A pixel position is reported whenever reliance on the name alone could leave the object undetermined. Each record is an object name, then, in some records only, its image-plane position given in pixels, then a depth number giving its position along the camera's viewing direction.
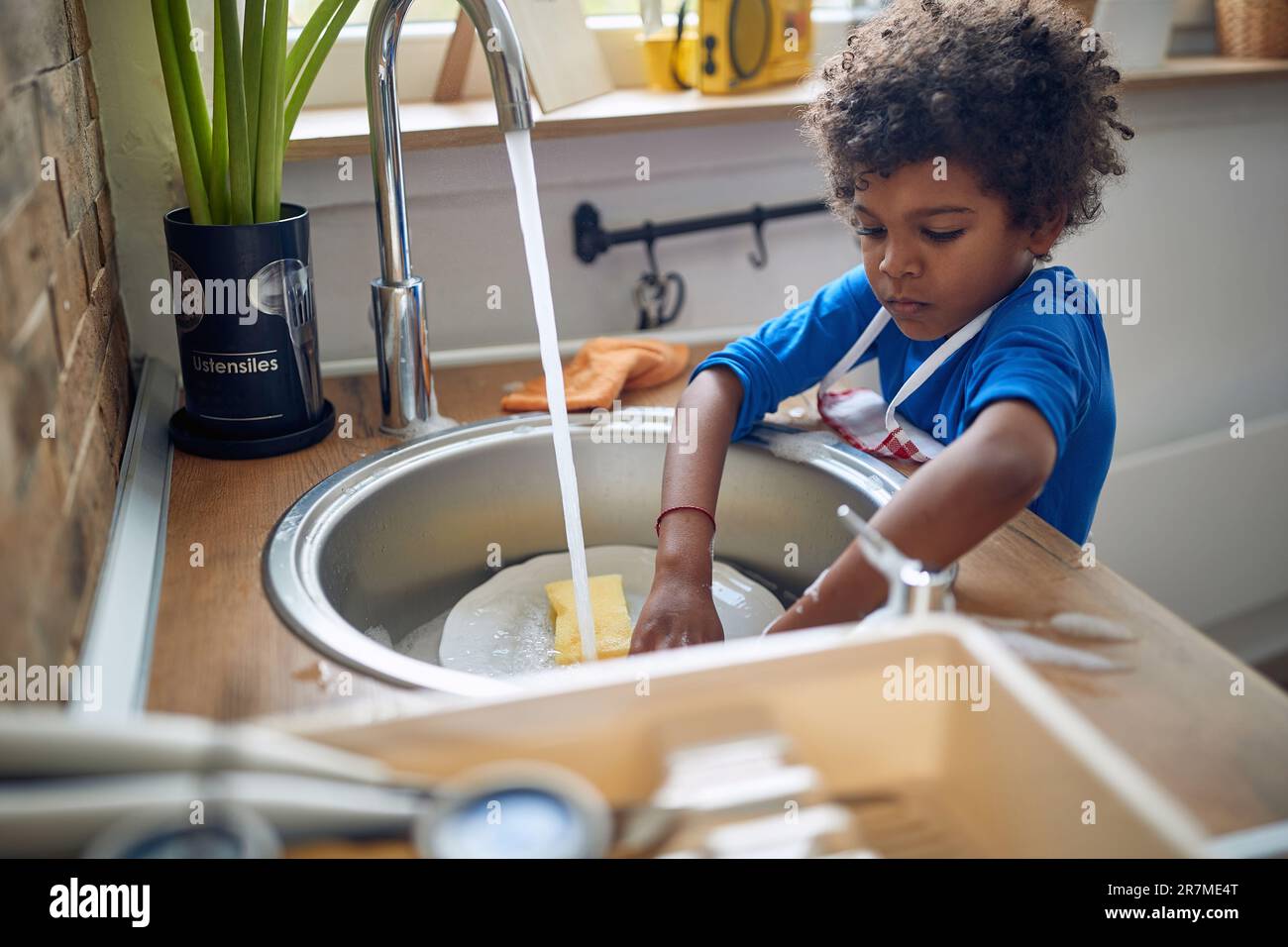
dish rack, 0.47
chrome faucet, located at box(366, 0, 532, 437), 0.88
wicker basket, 1.80
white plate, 1.02
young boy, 0.95
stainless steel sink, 1.00
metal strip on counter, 0.67
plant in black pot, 0.97
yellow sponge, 0.98
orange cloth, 1.20
